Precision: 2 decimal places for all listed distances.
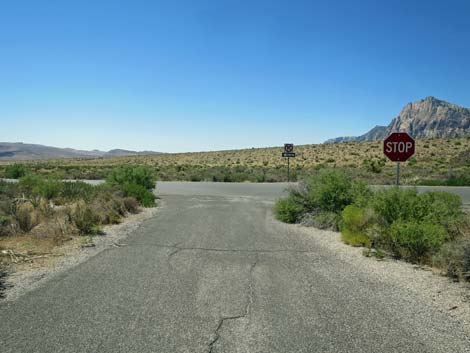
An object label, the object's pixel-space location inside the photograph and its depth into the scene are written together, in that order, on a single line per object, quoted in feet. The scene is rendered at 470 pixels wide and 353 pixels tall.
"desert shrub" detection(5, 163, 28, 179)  134.31
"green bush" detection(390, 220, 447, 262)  25.79
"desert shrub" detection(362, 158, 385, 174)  135.74
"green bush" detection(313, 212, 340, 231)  38.03
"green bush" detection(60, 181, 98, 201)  51.83
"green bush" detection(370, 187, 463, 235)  29.22
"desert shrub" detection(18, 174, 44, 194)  57.05
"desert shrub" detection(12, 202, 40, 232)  34.81
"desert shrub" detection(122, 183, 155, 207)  58.54
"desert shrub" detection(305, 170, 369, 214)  40.19
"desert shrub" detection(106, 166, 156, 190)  70.71
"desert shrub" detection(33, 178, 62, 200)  55.06
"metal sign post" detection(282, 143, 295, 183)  108.71
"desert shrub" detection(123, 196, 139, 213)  50.64
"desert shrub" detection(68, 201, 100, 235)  35.37
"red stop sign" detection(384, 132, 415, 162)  42.39
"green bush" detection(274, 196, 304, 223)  43.52
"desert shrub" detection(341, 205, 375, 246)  31.12
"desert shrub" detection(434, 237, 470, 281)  21.65
